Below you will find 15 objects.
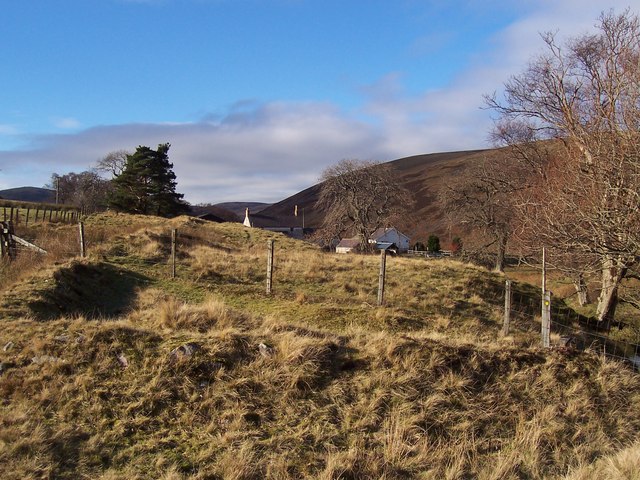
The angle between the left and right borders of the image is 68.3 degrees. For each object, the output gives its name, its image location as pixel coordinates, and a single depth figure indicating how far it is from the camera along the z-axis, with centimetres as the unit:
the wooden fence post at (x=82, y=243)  1502
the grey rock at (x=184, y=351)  586
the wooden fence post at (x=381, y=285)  1210
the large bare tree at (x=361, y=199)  4706
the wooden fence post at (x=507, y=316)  1060
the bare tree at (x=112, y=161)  7681
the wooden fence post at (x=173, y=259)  1456
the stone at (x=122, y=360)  578
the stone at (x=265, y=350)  616
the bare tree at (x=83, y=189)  7912
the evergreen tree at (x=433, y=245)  6122
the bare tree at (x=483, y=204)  3675
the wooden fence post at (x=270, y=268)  1320
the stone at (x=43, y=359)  564
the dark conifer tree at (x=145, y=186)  5100
